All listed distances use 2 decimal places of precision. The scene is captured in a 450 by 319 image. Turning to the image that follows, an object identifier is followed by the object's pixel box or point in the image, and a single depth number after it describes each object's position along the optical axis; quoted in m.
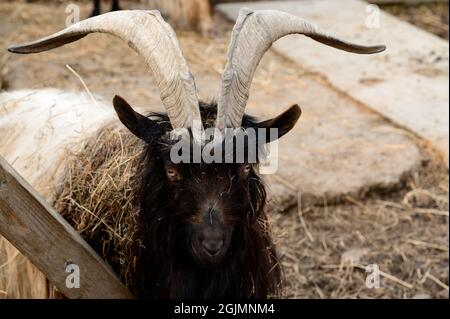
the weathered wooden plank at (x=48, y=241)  3.22
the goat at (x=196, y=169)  3.21
